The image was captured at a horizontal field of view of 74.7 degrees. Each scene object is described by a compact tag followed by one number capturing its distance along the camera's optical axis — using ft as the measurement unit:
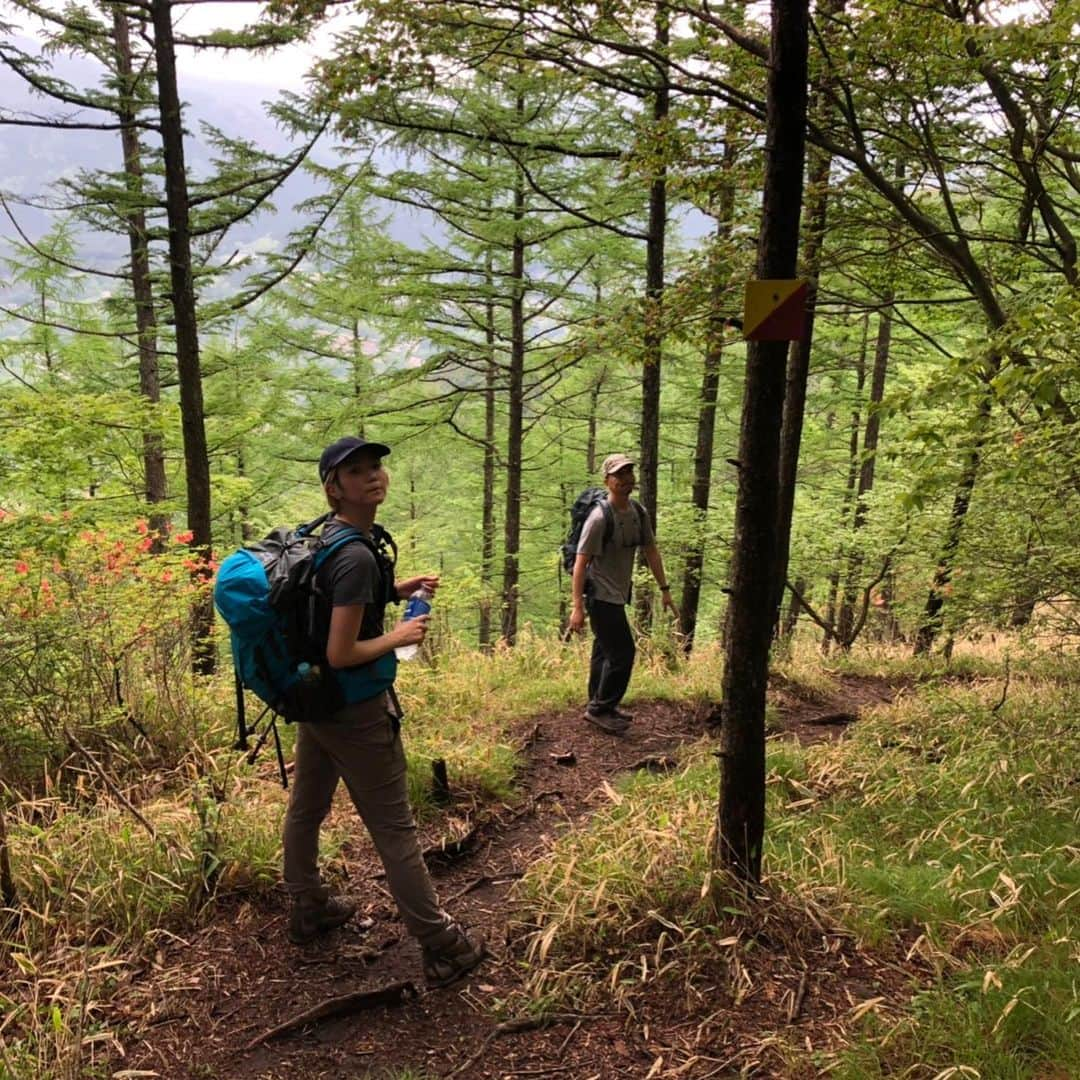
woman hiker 8.63
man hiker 18.13
